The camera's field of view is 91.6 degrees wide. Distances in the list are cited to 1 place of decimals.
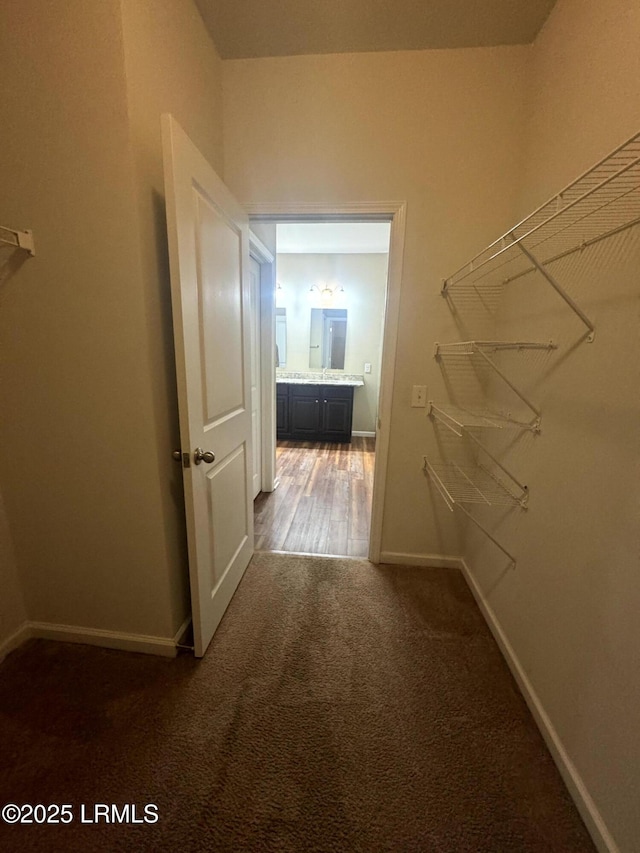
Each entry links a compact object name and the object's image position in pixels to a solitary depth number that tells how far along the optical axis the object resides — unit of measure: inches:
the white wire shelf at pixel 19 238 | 40.9
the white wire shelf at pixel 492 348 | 49.2
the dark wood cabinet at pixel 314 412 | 175.0
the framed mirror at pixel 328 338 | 190.4
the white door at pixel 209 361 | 41.7
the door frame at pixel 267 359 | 94.8
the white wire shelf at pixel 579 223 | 36.4
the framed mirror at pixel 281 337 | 193.6
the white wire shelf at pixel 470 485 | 59.3
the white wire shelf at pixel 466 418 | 53.9
